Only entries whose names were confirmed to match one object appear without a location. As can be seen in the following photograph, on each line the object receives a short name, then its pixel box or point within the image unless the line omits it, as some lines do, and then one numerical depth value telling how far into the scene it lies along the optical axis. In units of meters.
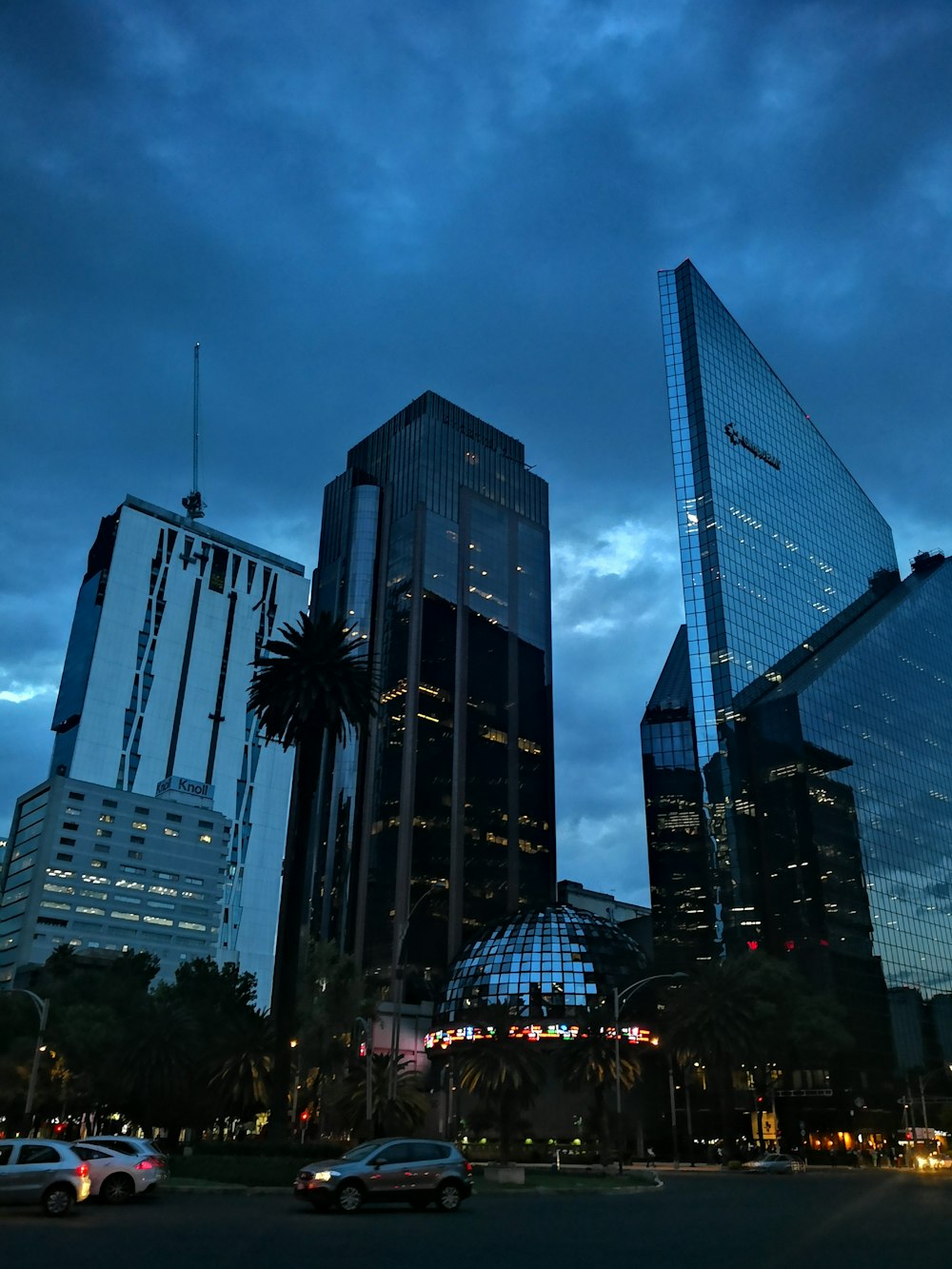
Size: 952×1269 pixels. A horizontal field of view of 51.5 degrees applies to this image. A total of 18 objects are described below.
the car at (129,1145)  34.28
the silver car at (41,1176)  25.38
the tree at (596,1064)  81.44
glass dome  127.38
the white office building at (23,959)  195.88
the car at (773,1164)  68.81
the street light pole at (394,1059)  50.44
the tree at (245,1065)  69.19
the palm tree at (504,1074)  79.12
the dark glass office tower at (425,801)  171.25
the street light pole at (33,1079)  58.41
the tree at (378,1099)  73.31
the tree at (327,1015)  81.88
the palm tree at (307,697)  57.62
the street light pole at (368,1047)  47.47
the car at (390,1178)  28.28
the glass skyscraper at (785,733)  136.12
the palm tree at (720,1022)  80.31
